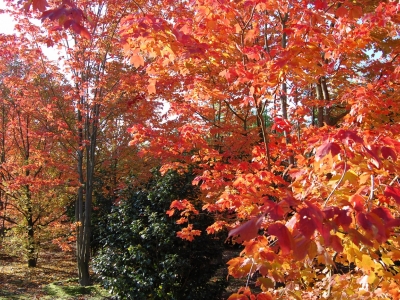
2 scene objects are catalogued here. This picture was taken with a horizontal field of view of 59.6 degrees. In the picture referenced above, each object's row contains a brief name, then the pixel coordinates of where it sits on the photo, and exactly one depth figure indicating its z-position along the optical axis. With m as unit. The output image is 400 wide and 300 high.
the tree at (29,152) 9.00
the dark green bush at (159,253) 6.34
